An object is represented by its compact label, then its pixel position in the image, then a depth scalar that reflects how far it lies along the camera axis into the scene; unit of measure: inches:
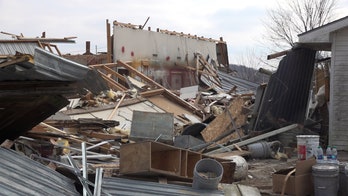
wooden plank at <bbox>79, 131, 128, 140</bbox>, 411.2
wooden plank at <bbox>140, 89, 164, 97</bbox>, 650.1
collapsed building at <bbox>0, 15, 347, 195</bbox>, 209.8
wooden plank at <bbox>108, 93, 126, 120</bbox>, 555.2
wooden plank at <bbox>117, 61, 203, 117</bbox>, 667.1
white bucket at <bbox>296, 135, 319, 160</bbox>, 322.0
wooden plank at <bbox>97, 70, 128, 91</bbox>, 697.0
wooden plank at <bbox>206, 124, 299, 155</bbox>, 430.5
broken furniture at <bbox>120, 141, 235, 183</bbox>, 235.3
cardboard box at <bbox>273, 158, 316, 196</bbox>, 280.7
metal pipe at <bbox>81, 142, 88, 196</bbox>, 200.7
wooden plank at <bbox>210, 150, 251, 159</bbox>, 395.0
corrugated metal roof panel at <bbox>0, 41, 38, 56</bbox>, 521.9
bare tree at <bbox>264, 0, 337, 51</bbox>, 1423.0
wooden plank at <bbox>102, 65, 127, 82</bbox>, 741.3
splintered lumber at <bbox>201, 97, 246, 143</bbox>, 479.2
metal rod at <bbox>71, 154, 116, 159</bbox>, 277.2
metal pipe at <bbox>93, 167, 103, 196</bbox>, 181.8
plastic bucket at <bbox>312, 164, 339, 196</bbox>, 268.7
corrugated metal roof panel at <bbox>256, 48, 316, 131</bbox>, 514.0
